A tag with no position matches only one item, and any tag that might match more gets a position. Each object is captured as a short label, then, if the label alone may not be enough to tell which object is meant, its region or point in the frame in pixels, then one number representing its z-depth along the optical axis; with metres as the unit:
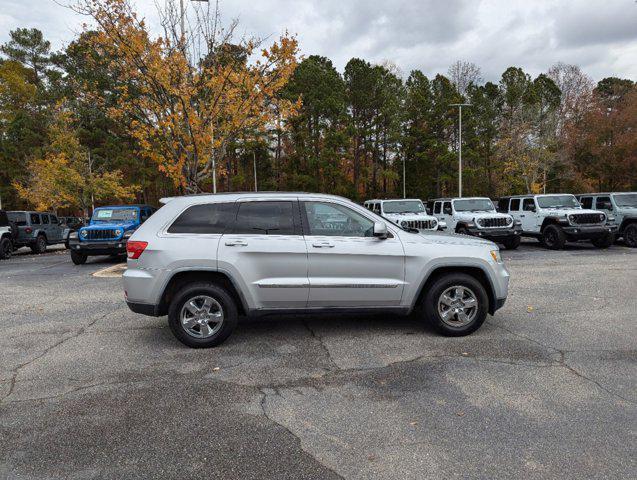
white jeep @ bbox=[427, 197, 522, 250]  14.72
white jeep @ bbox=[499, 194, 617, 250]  14.40
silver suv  5.04
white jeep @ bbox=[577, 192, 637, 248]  15.20
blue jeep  13.38
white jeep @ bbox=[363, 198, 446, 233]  14.88
